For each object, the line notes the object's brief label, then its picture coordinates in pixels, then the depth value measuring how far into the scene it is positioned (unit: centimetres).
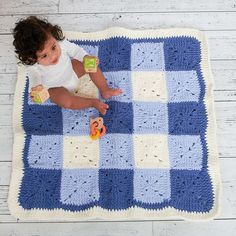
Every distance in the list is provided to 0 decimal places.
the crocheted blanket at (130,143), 115
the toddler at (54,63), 98
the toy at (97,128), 119
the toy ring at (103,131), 120
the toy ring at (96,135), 119
